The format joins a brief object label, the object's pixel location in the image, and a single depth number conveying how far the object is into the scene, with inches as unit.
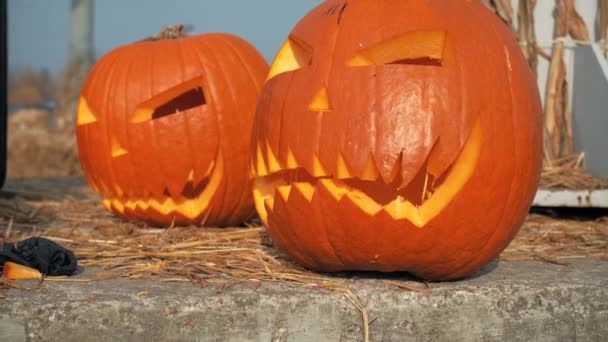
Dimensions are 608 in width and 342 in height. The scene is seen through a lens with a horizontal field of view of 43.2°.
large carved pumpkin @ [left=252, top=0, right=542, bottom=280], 85.7
